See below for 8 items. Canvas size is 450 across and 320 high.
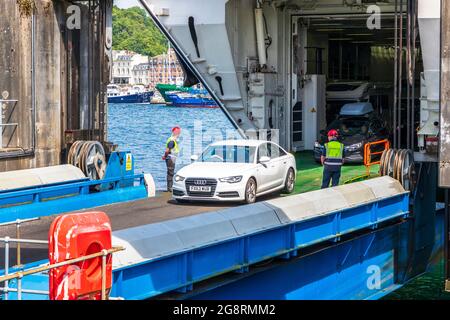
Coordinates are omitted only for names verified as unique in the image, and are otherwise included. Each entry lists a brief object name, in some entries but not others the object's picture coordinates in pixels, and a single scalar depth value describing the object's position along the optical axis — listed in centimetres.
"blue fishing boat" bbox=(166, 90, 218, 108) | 12988
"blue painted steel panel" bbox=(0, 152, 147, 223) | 1661
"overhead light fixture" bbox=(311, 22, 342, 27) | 3062
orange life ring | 802
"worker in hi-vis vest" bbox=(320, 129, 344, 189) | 2008
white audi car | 1941
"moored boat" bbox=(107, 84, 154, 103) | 14438
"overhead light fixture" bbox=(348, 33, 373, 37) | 3591
